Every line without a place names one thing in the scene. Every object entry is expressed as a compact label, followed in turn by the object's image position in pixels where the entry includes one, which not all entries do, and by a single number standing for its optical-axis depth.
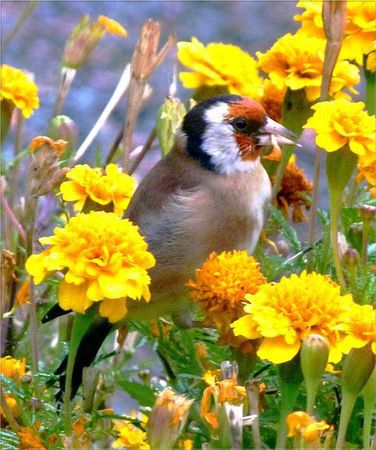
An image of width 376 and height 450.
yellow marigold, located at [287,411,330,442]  2.10
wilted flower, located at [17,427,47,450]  2.19
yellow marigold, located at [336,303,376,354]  2.13
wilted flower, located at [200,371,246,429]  2.13
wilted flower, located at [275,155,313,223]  2.36
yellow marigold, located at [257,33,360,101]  2.33
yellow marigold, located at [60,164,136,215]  2.25
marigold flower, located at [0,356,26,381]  2.25
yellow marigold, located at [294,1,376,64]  2.32
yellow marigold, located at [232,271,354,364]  2.14
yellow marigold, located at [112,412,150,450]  2.17
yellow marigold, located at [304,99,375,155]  2.22
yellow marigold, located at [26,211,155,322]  2.14
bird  2.35
